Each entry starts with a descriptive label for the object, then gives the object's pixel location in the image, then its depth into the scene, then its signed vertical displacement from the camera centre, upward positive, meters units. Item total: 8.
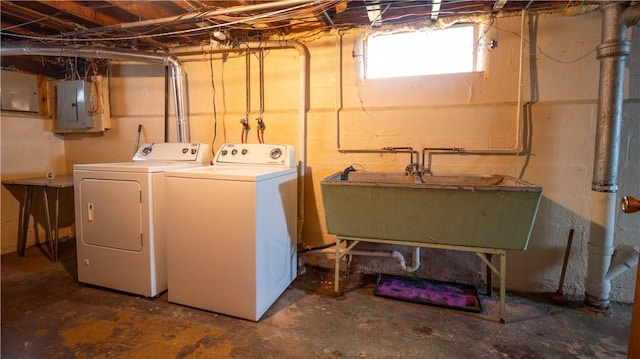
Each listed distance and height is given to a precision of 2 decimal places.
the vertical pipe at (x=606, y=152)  2.01 +0.02
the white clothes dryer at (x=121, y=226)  2.20 -0.56
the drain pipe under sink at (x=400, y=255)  2.40 -0.83
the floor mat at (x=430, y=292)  2.20 -1.08
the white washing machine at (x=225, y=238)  1.94 -0.58
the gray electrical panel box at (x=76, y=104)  3.30 +0.52
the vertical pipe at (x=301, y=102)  2.72 +0.46
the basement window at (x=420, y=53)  2.48 +0.85
